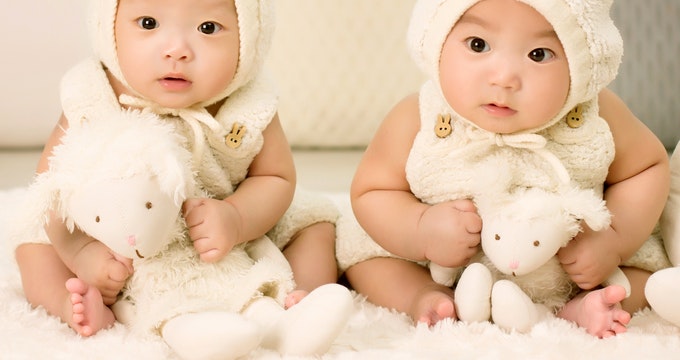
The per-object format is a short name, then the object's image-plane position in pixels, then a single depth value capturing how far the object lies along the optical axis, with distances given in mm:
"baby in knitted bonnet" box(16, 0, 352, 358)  1034
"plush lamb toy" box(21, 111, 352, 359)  972
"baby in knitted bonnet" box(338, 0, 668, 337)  1076
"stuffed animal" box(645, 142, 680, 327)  1038
